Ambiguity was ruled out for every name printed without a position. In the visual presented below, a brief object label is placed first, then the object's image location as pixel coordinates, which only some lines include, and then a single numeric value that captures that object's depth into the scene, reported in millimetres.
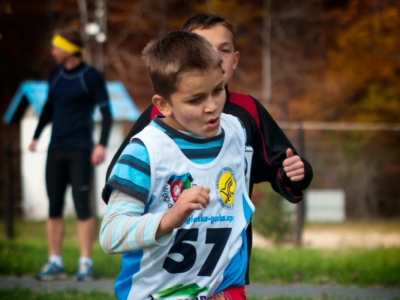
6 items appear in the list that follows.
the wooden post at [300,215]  19344
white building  36125
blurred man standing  12000
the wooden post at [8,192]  22047
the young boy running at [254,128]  6051
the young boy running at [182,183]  4586
